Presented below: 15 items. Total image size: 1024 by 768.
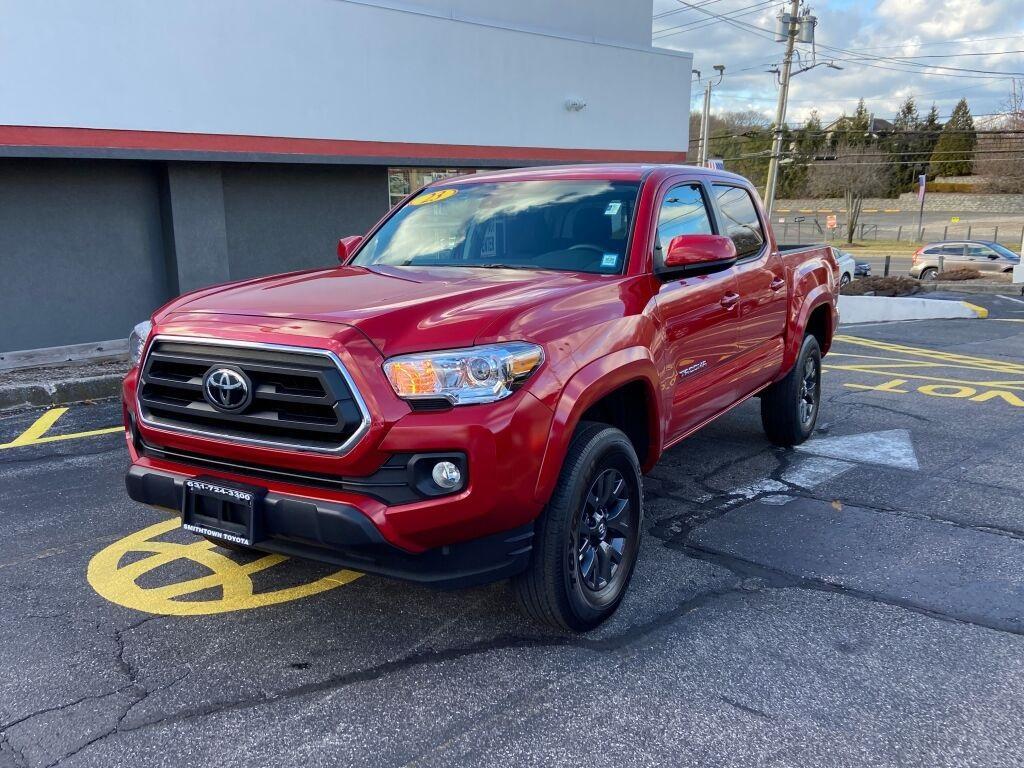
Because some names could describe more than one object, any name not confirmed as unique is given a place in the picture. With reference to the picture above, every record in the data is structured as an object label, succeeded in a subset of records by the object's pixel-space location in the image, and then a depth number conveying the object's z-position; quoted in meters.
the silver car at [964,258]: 30.44
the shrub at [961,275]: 28.12
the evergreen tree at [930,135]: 75.94
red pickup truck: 2.92
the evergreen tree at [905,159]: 76.19
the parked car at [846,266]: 23.24
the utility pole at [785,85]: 36.88
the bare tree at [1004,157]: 62.41
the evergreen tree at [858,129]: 75.62
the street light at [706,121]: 45.00
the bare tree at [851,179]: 63.31
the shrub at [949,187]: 70.19
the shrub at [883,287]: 23.95
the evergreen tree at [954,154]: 75.31
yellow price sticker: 4.91
